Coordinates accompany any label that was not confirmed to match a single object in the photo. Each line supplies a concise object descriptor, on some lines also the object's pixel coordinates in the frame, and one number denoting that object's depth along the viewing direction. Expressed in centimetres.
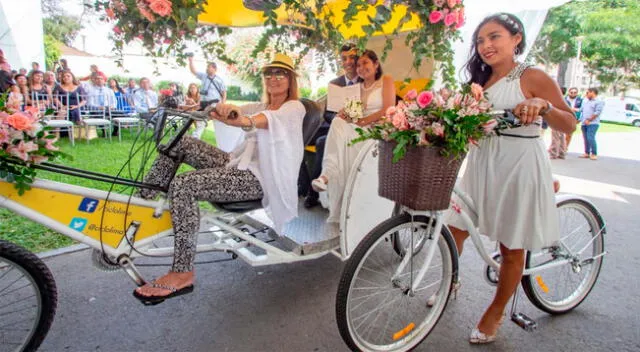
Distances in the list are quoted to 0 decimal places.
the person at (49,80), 881
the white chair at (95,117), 930
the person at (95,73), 997
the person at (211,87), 608
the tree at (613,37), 2412
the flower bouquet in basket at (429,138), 190
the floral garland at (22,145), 205
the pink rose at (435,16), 234
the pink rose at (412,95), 199
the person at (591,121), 1056
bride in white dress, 330
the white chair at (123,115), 975
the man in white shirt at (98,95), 987
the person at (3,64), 799
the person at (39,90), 830
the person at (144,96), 1023
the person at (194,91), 828
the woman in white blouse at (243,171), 252
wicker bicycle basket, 198
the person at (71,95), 911
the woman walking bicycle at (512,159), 223
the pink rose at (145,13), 222
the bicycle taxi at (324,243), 222
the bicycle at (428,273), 223
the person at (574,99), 1191
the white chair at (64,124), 838
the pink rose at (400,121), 195
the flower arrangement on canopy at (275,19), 225
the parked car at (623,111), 2330
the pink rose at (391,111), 202
